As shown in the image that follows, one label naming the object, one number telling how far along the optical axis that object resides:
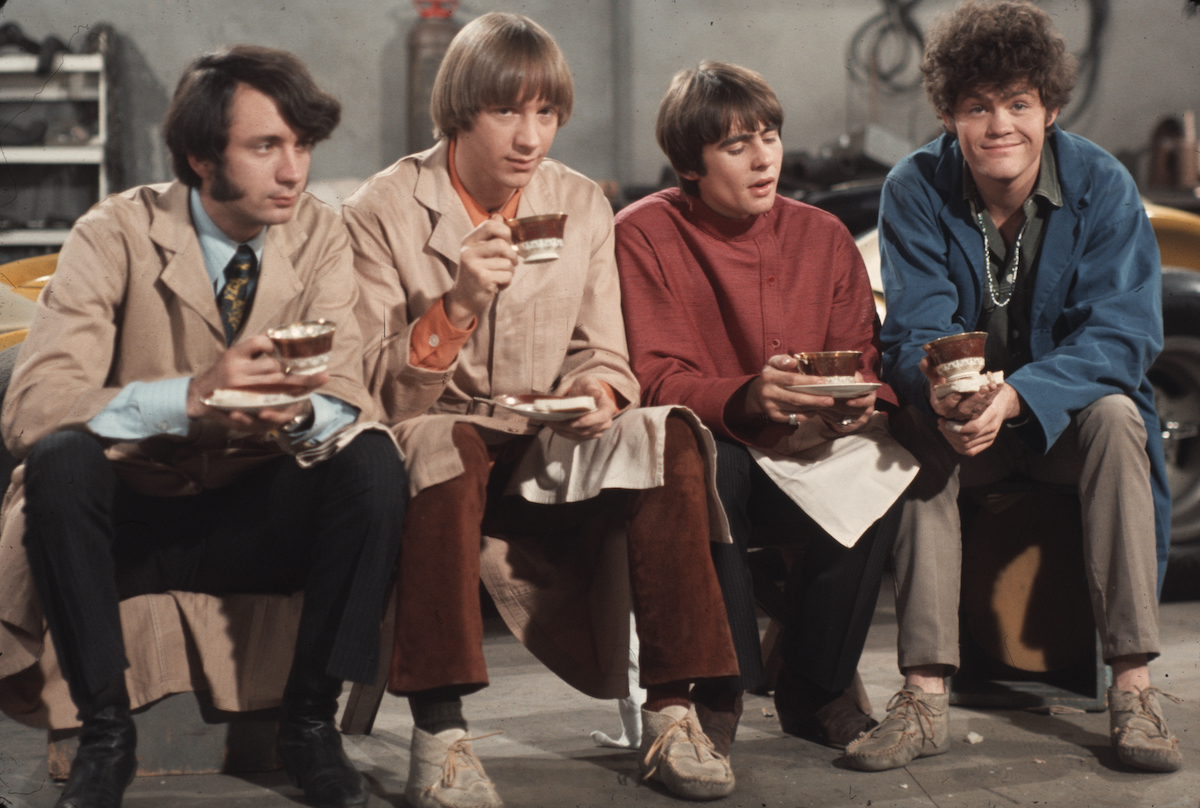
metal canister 8.71
